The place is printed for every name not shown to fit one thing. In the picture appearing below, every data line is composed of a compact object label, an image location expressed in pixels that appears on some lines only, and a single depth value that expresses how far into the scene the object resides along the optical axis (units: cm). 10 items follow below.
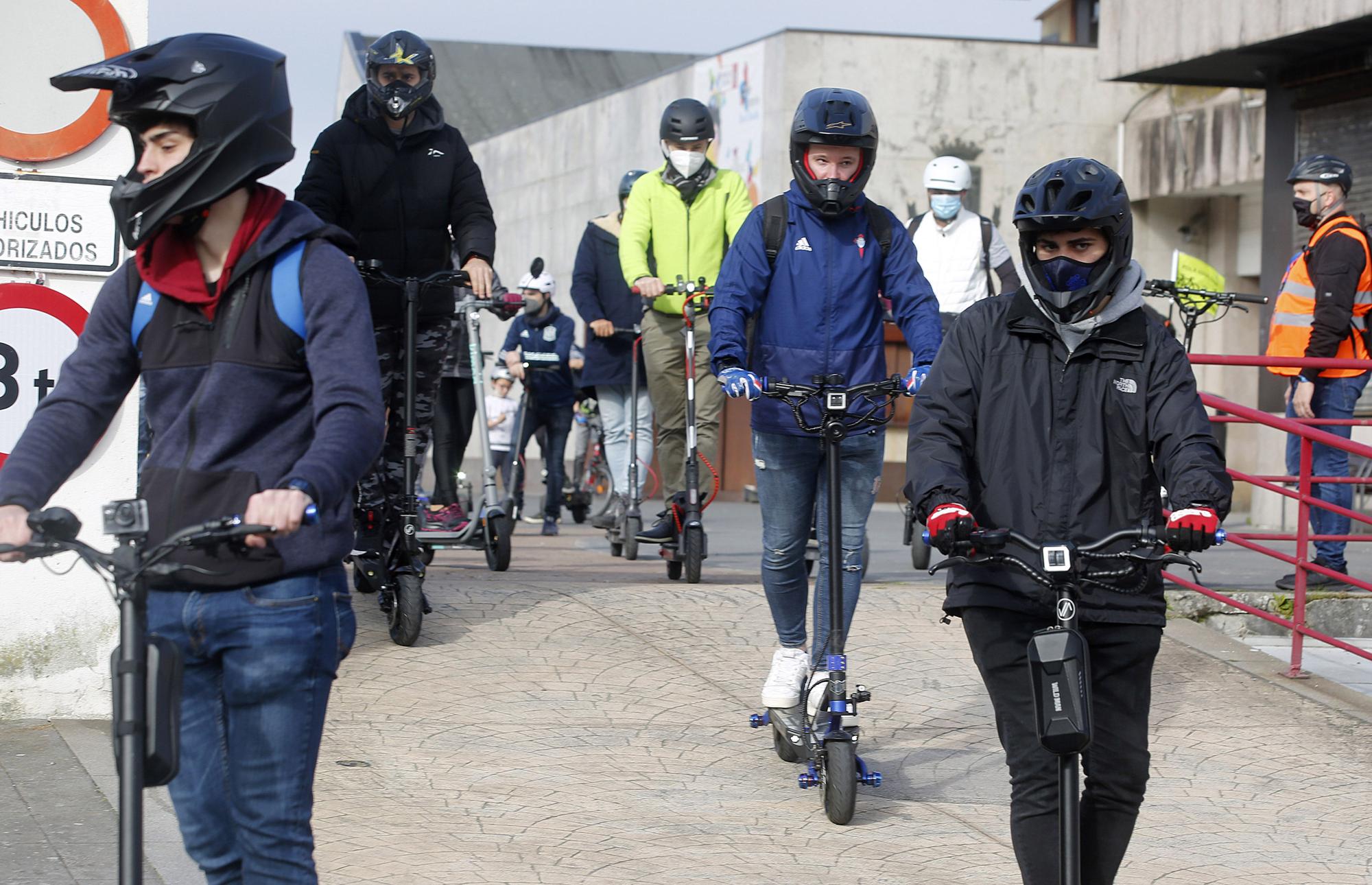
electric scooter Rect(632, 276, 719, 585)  1792
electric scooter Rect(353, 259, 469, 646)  1416
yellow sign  1983
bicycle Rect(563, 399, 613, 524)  3158
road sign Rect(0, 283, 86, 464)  1185
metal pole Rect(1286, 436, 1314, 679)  1539
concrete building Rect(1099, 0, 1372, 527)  2739
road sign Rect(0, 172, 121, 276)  1180
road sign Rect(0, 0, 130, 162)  1183
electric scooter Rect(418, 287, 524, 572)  1485
